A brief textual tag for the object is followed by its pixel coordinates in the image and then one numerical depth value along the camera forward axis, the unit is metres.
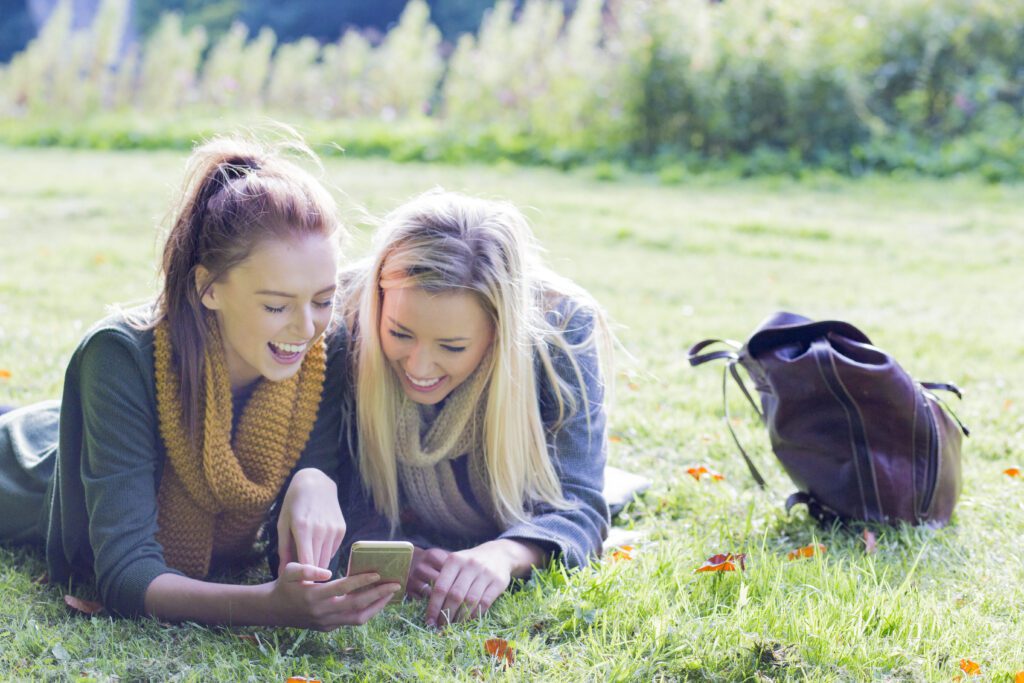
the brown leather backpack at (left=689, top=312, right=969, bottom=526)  2.88
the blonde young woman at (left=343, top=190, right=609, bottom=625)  2.54
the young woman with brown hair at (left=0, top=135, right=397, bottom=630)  2.35
